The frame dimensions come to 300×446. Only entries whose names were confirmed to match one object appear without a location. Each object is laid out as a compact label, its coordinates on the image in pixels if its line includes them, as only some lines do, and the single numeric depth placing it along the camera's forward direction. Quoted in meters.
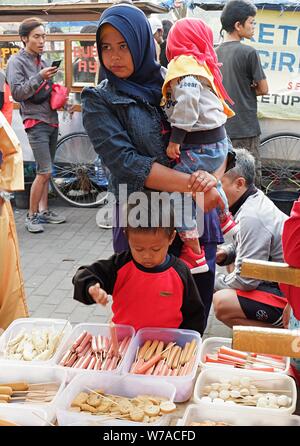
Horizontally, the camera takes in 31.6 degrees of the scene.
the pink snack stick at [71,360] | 2.03
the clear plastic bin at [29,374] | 1.98
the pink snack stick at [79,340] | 2.16
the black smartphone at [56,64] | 5.66
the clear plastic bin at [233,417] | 1.73
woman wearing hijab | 1.96
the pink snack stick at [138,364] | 1.96
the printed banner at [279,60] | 6.07
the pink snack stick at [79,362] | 1.99
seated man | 3.09
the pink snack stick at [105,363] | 1.99
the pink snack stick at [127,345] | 2.10
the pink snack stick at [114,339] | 2.09
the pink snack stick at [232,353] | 2.19
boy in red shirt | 2.20
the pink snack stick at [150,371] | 1.94
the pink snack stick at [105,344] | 2.13
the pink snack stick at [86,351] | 2.10
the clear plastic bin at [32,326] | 2.28
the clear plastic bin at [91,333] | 1.96
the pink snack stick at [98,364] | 1.99
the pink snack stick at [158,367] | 1.93
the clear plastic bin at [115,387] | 1.80
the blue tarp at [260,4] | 5.92
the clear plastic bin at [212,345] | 2.13
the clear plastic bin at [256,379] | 1.94
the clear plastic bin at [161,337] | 2.02
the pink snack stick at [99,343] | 2.13
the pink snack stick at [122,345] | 2.10
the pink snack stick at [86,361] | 1.99
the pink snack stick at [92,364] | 1.98
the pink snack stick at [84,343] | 2.12
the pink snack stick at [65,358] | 2.03
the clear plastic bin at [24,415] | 1.71
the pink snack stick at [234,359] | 2.15
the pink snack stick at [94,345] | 2.12
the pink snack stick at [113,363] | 1.99
